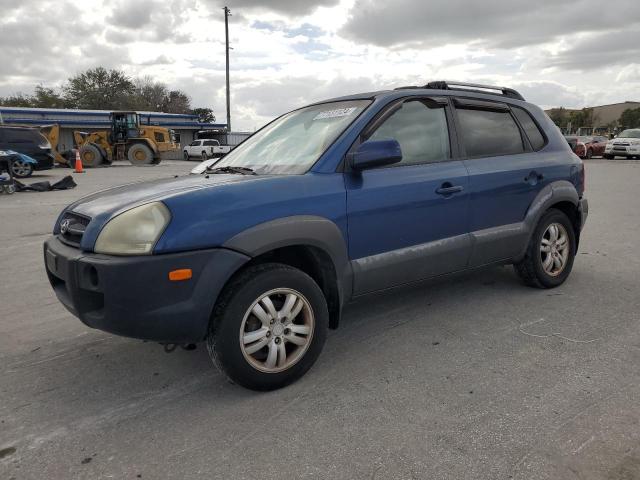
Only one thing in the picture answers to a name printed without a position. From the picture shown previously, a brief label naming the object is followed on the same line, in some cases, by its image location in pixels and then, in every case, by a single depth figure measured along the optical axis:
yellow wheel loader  27.31
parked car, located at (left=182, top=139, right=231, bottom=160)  38.47
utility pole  41.81
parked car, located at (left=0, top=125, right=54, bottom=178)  16.94
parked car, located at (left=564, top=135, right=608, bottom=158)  29.00
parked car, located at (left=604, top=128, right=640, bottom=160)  25.75
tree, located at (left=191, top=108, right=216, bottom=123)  74.00
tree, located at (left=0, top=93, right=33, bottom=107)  60.41
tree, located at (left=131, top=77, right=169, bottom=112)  62.72
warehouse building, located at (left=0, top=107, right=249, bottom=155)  36.81
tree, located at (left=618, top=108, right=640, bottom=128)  75.50
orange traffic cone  20.98
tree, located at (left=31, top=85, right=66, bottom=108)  61.75
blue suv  2.44
